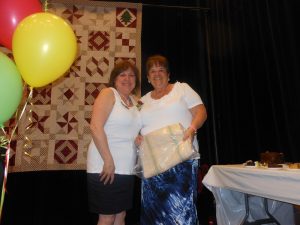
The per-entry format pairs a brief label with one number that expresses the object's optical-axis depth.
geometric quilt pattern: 2.79
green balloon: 1.16
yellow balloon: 1.22
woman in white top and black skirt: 1.44
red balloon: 1.36
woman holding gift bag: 1.61
